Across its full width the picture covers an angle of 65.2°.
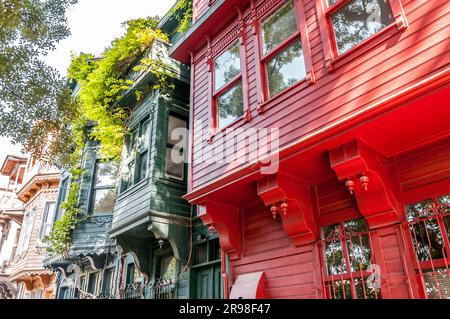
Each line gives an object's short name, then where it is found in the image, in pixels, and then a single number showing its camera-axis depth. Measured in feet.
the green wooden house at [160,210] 24.54
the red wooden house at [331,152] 12.27
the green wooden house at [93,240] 34.06
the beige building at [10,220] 73.41
